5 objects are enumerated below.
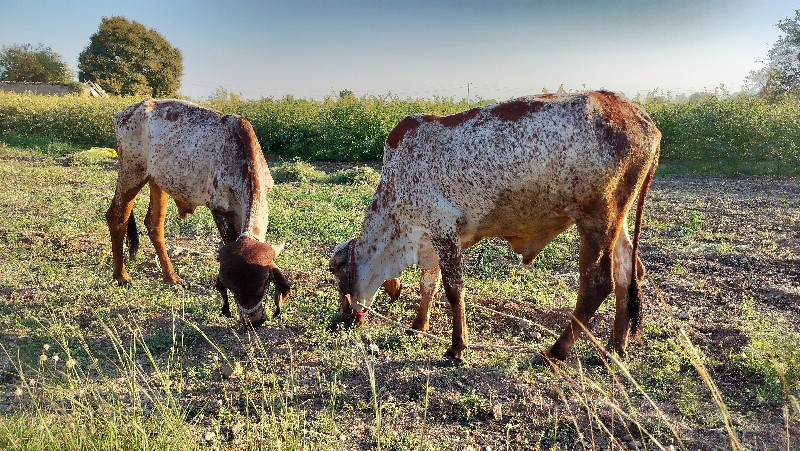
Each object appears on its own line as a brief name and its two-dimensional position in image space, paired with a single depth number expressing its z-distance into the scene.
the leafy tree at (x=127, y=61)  45.28
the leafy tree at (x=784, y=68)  26.94
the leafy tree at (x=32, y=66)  56.66
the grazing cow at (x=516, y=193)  4.10
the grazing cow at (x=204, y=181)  4.58
